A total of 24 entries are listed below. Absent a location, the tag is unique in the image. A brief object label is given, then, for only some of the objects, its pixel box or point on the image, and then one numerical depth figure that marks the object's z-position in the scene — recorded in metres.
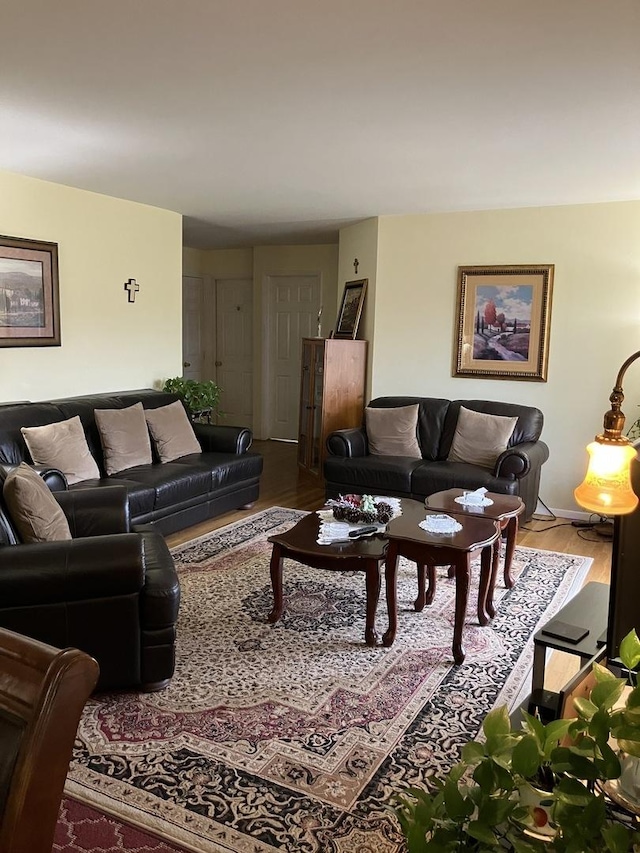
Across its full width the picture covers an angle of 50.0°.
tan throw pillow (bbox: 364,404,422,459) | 5.75
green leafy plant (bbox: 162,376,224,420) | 6.06
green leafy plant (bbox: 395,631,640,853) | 0.63
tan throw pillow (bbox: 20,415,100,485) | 4.30
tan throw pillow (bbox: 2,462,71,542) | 2.79
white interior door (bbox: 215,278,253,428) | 8.91
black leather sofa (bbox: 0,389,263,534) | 4.37
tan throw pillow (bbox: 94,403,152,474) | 4.79
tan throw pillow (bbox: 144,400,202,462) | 5.20
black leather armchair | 2.54
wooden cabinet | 6.24
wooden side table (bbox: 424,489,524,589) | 3.71
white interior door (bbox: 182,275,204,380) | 8.88
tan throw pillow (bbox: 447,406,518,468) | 5.31
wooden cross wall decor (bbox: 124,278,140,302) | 5.90
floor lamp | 1.33
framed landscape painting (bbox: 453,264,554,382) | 5.65
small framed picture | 6.51
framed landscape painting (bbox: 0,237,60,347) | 4.80
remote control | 3.38
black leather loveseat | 4.95
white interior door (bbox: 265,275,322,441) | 8.40
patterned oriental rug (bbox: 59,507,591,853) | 2.07
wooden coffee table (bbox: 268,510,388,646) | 3.14
